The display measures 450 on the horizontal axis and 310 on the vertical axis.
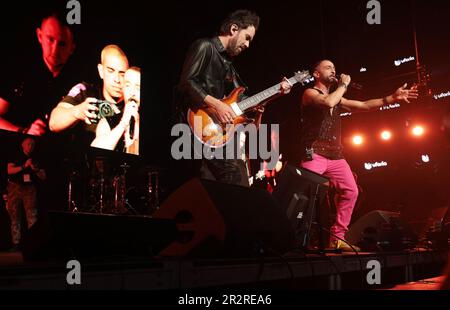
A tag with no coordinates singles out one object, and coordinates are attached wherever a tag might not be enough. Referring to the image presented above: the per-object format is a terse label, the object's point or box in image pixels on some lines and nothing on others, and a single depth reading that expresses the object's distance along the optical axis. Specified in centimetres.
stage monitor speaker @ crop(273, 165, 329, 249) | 301
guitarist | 308
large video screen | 643
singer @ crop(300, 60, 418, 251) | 400
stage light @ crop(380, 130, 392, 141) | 962
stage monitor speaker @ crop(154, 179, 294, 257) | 217
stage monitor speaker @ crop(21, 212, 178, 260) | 193
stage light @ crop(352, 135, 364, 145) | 1009
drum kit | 791
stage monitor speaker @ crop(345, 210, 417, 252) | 404
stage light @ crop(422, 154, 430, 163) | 902
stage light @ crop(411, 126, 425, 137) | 902
